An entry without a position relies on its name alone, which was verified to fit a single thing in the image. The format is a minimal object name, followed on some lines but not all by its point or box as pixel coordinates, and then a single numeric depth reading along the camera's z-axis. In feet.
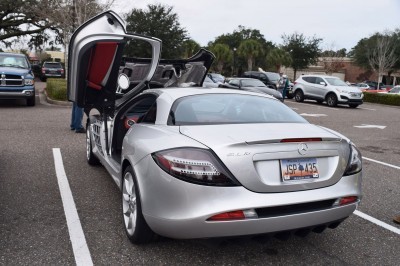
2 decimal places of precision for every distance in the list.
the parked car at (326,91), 65.41
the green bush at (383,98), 76.38
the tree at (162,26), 120.06
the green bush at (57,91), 48.80
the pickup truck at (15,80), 41.63
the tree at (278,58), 174.50
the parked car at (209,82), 63.57
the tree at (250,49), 178.09
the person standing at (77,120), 28.87
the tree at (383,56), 162.91
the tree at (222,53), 195.52
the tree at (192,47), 177.04
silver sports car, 9.01
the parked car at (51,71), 103.71
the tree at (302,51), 169.99
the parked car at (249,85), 57.96
